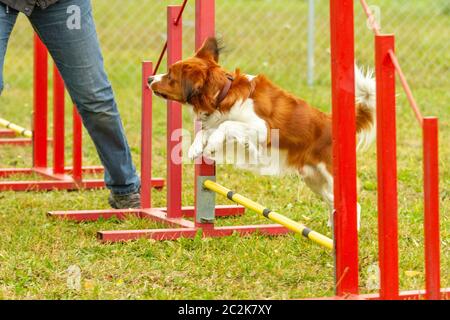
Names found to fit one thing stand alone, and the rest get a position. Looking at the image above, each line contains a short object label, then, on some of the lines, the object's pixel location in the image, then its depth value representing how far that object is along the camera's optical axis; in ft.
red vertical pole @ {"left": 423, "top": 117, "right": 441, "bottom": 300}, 20.45
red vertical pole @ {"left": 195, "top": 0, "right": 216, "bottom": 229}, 31.86
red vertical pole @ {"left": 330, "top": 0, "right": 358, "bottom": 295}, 23.88
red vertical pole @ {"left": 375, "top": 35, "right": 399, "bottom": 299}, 22.09
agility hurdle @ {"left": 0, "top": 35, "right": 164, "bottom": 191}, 41.27
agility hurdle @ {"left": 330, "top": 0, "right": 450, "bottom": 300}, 20.81
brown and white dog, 31.30
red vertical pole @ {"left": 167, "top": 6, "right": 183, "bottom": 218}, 33.58
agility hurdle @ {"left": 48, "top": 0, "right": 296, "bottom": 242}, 31.96
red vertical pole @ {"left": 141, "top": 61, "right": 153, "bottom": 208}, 35.78
